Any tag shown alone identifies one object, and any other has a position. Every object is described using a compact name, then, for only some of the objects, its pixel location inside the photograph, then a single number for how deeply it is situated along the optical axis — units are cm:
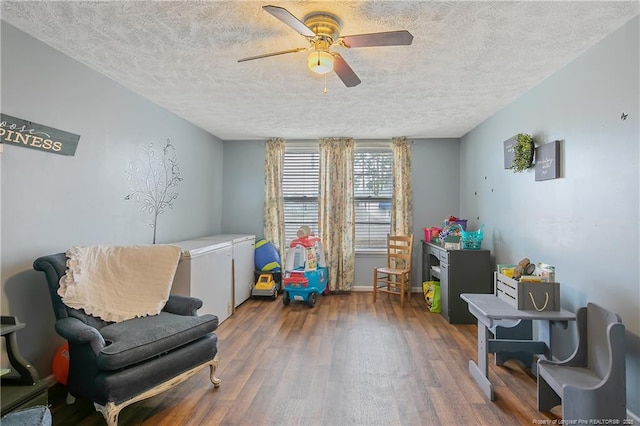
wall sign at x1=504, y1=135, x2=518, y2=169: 336
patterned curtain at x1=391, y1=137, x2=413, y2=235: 534
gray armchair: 195
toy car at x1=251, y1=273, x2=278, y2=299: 500
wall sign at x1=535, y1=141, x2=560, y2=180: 278
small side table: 185
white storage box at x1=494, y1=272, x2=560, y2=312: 243
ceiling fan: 188
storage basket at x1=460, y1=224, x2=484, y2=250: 408
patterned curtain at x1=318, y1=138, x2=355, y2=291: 537
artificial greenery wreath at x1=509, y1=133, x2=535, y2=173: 311
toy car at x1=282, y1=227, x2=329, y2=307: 464
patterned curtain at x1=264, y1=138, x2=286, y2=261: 545
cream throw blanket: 230
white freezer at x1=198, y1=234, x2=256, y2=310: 443
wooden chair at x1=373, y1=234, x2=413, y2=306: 488
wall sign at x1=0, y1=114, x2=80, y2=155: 216
